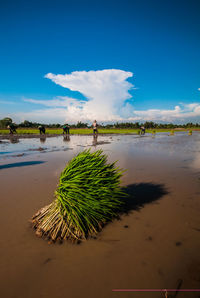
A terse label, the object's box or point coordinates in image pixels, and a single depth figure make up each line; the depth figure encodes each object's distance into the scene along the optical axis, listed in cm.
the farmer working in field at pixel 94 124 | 3241
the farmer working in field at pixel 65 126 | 3779
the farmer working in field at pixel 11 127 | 3354
